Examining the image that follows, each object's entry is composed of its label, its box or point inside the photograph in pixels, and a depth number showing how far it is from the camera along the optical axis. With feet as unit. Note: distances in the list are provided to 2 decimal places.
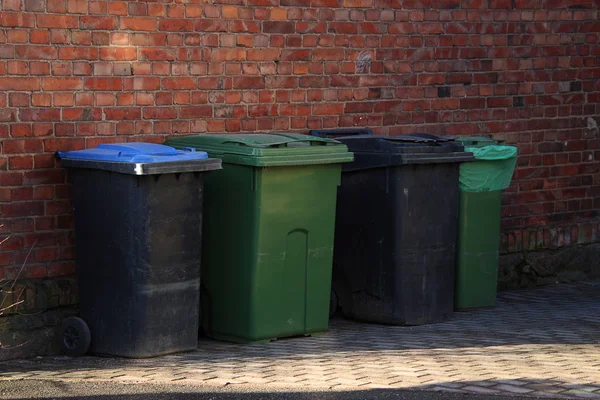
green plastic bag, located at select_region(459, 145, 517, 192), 31.99
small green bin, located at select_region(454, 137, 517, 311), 32.04
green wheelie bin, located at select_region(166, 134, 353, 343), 27.14
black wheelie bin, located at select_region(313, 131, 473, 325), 29.48
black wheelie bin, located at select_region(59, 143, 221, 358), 25.48
